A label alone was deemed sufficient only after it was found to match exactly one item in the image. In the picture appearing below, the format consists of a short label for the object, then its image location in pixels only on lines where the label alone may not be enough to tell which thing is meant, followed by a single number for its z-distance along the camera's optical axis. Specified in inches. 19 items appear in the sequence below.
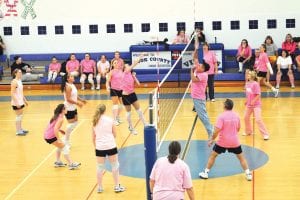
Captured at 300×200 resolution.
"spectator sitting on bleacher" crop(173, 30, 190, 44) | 1040.8
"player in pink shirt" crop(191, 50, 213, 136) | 574.6
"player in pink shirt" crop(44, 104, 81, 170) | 503.7
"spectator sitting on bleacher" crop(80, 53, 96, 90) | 1002.1
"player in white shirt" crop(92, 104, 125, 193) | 441.7
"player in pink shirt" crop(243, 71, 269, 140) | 597.0
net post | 363.3
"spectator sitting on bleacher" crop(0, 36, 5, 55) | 1088.8
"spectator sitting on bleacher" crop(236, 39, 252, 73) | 990.4
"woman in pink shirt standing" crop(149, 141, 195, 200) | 333.4
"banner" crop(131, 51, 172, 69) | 1023.0
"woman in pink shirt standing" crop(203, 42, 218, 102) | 812.6
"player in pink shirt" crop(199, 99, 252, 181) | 459.8
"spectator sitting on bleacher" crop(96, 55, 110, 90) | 992.4
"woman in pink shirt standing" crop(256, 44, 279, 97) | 869.8
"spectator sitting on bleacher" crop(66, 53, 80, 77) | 1001.5
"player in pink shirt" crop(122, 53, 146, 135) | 640.4
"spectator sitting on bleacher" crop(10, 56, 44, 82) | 1028.4
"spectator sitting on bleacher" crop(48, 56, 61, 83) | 1023.0
